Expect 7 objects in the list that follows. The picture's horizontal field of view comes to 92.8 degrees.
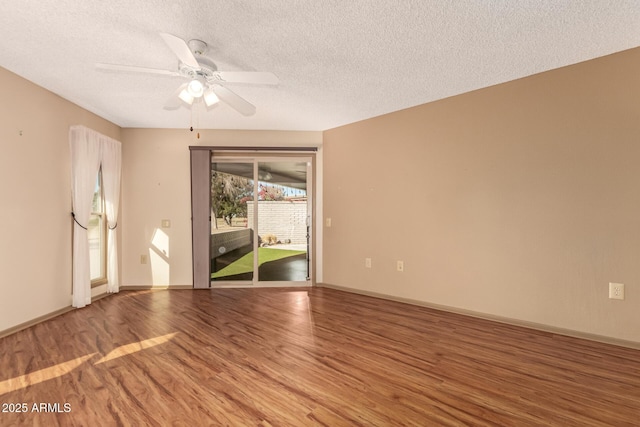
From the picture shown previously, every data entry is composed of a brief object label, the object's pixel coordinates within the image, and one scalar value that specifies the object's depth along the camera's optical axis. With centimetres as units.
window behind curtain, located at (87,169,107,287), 430
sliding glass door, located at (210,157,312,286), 500
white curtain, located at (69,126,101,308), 370
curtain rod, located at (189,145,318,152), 479
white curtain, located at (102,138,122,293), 434
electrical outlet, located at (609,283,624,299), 269
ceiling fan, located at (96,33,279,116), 219
